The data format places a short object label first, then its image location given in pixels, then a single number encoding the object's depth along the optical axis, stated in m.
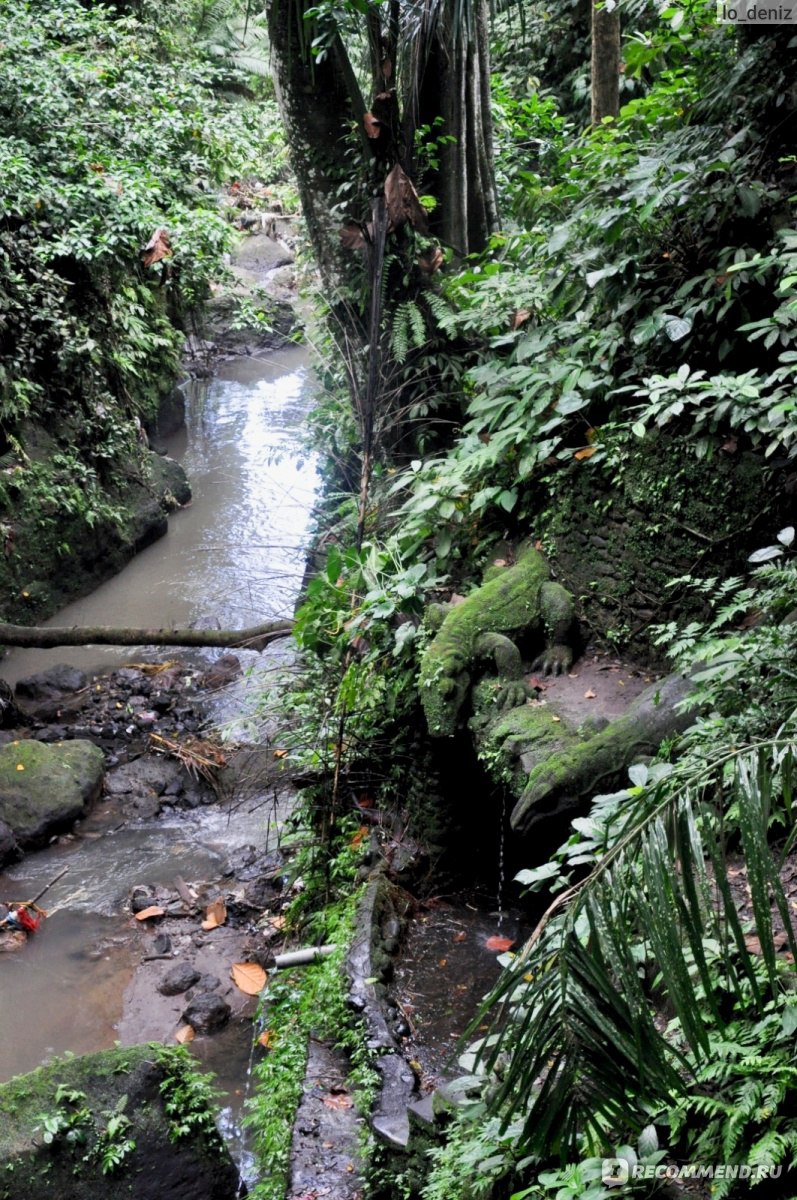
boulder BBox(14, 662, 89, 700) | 8.38
